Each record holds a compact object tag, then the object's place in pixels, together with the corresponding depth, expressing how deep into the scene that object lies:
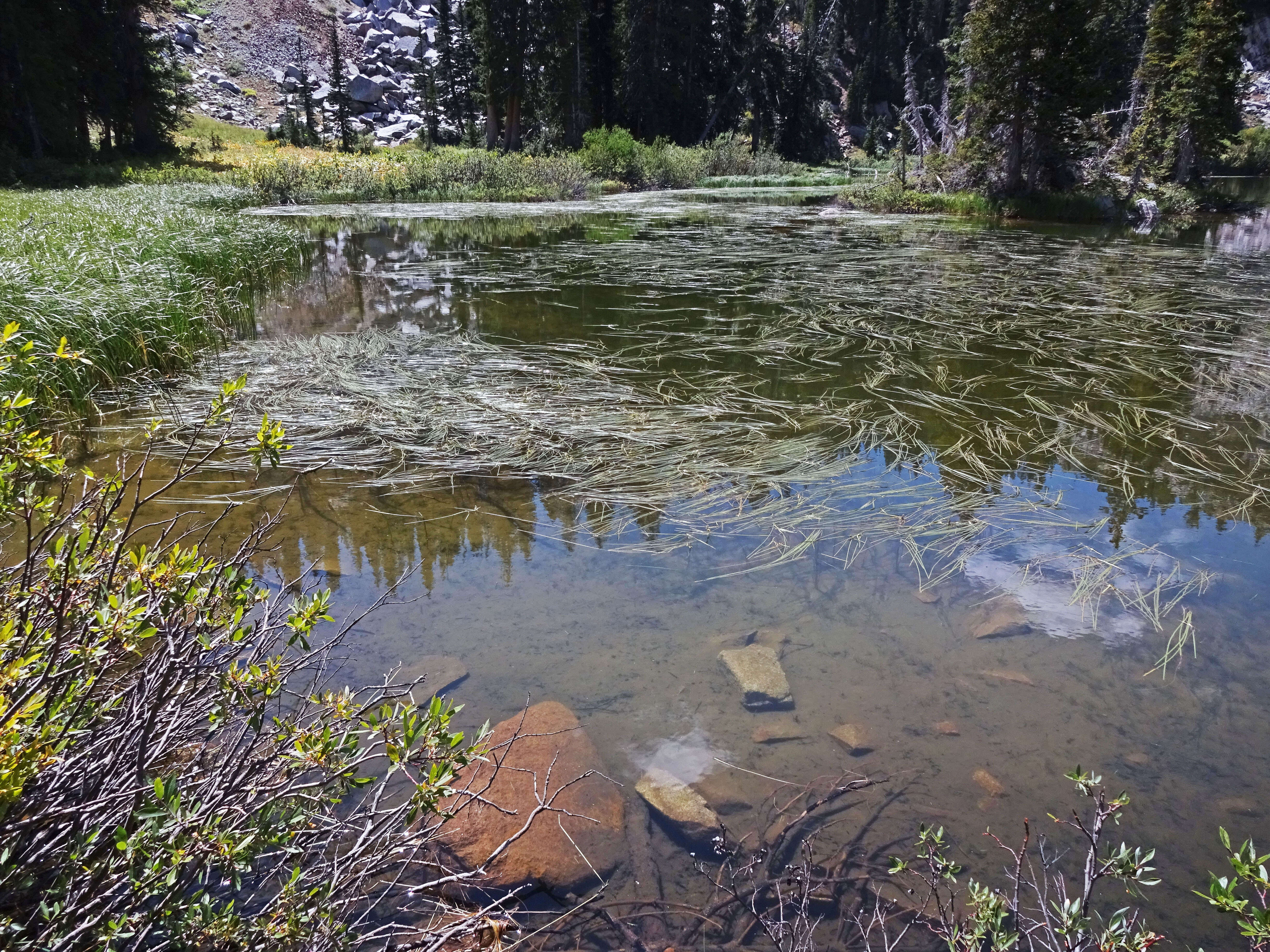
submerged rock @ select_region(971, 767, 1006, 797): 2.21
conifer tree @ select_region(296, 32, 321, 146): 39.59
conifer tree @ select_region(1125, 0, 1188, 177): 24.00
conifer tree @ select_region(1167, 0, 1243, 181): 22.17
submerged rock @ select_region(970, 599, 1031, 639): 2.90
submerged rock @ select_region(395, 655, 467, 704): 2.56
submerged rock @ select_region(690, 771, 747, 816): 2.16
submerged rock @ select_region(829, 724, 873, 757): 2.37
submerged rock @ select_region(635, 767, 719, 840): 2.10
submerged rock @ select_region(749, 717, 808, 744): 2.42
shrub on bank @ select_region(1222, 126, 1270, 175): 37.50
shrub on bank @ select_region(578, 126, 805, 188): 28.52
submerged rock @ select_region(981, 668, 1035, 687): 2.65
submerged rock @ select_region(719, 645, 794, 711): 2.57
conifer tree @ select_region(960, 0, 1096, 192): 19.00
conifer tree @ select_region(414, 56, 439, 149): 42.53
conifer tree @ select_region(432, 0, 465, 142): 42.62
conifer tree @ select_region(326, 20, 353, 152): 39.47
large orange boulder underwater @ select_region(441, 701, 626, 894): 1.96
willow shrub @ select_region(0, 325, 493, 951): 1.18
